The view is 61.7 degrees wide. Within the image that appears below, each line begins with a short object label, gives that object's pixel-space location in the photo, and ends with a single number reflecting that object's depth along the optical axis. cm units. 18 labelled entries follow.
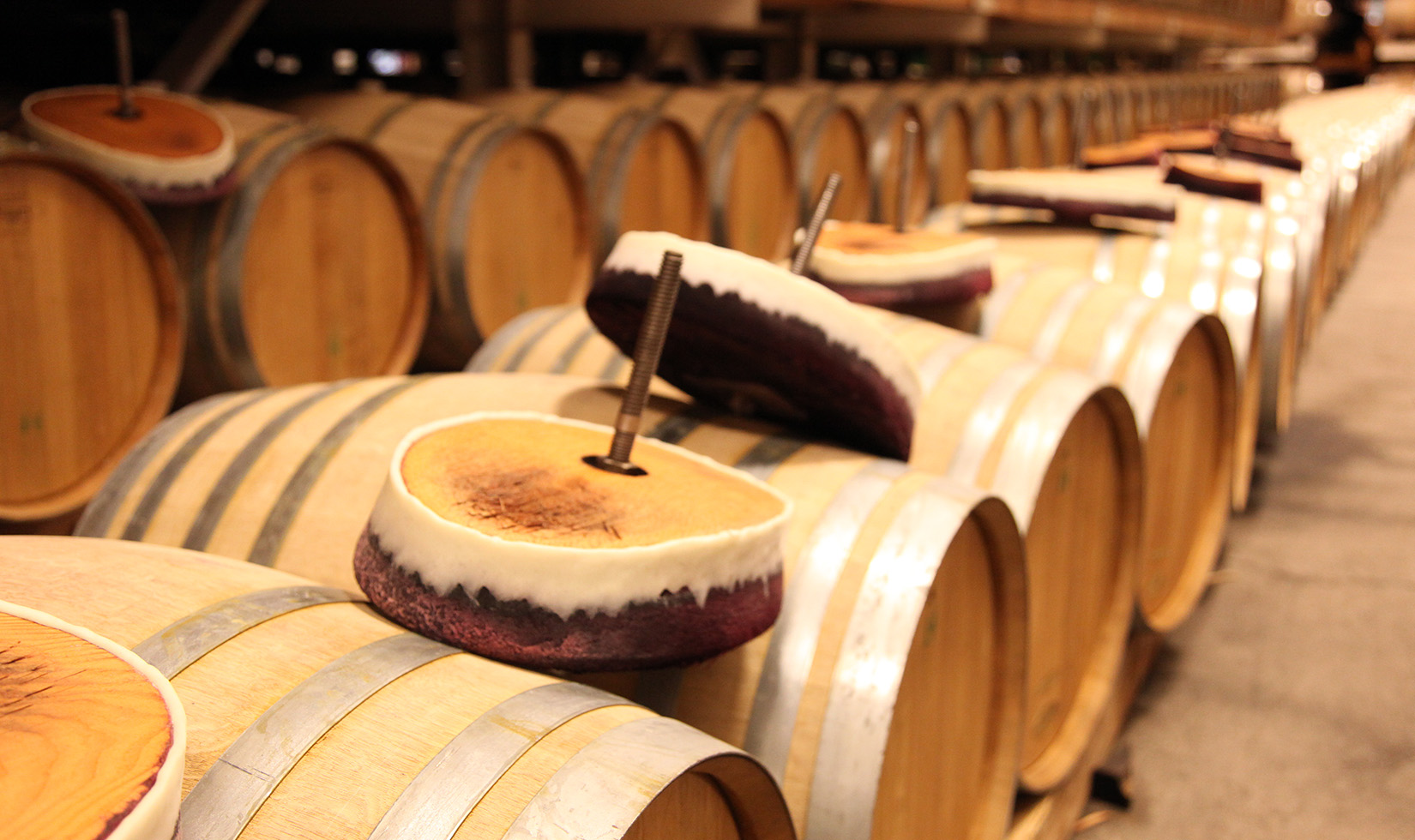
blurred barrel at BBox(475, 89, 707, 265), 345
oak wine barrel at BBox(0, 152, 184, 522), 206
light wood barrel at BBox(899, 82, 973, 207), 545
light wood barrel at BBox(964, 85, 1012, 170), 600
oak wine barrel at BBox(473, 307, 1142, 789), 175
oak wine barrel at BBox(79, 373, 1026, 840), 122
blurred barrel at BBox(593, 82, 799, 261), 386
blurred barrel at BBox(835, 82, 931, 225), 498
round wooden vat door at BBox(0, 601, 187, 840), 53
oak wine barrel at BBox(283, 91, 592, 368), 301
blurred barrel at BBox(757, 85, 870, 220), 446
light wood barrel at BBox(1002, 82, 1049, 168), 649
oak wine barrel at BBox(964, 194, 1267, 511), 296
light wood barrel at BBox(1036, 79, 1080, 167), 709
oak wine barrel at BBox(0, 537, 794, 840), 77
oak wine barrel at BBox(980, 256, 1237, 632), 230
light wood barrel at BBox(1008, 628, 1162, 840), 188
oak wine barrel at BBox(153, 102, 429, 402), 245
